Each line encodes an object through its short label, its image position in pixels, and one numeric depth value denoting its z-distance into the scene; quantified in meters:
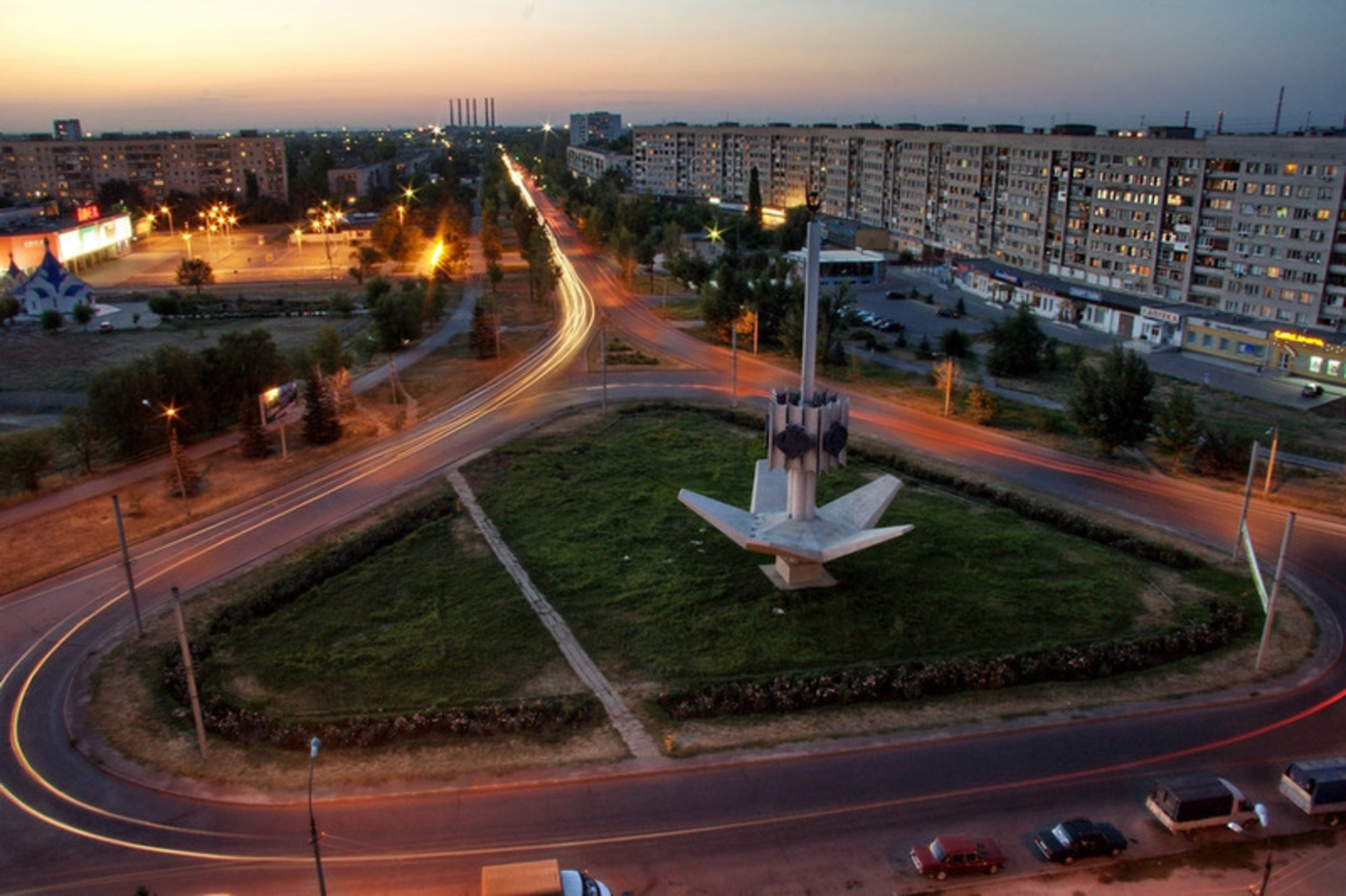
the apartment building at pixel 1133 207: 75.12
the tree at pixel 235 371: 56.72
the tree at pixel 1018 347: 71.19
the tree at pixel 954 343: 76.19
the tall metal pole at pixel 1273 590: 29.33
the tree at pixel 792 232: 131.00
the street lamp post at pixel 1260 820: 23.09
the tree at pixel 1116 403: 50.22
